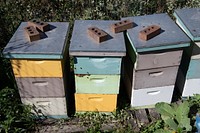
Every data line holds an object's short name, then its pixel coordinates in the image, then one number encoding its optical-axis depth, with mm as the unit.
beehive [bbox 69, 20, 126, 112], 2545
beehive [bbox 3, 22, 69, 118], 2518
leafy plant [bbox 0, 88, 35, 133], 2836
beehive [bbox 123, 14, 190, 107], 2631
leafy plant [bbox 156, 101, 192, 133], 2787
